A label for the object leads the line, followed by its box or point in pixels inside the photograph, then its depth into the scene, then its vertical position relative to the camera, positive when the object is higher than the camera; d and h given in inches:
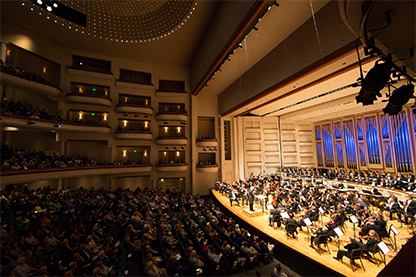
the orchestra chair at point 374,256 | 173.7 -110.1
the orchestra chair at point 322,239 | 199.8 -93.3
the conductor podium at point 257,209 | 339.3 -108.7
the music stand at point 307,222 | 219.0 -82.2
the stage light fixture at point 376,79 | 98.8 +39.1
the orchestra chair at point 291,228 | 240.8 -98.7
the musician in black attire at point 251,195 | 340.5 -77.5
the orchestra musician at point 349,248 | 184.4 -97.4
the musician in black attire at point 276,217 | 276.5 -96.5
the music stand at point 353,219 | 213.6 -78.3
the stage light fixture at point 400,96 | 115.6 +33.2
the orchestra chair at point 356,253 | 170.1 -93.0
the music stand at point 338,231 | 185.9 -80.0
